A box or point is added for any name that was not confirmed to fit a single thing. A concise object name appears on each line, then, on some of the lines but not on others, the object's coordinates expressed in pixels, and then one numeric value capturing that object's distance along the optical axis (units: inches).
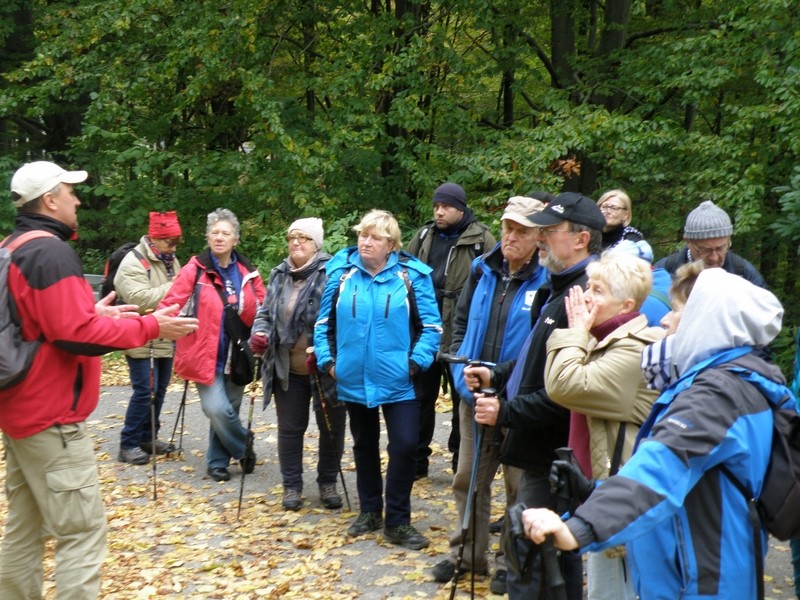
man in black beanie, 279.3
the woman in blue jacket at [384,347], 232.5
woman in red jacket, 291.6
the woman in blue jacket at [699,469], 100.2
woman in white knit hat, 266.4
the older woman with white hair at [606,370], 144.9
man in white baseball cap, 167.3
